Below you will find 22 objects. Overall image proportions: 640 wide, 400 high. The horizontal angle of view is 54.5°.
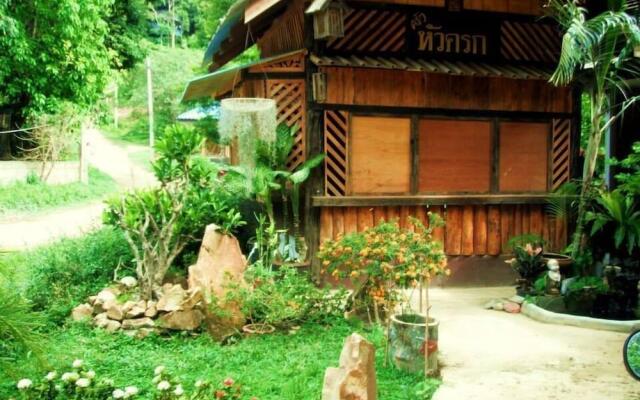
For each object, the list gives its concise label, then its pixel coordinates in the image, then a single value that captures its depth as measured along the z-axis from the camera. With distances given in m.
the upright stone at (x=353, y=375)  4.04
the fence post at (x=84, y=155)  19.55
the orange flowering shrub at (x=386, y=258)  6.18
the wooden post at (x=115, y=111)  36.38
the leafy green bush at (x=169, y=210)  7.44
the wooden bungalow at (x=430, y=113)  8.95
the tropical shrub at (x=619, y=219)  7.32
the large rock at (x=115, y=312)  6.78
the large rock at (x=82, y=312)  6.85
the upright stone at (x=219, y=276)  6.73
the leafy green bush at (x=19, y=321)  3.08
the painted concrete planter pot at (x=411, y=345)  5.61
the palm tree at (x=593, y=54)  7.44
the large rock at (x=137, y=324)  6.71
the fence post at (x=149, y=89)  29.83
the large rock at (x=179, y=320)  6.68
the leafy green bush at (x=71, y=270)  7.32
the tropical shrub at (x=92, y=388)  4.39
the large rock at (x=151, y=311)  6.86
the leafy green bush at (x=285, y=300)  6.79
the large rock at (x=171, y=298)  6.81
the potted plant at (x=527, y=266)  8.54
